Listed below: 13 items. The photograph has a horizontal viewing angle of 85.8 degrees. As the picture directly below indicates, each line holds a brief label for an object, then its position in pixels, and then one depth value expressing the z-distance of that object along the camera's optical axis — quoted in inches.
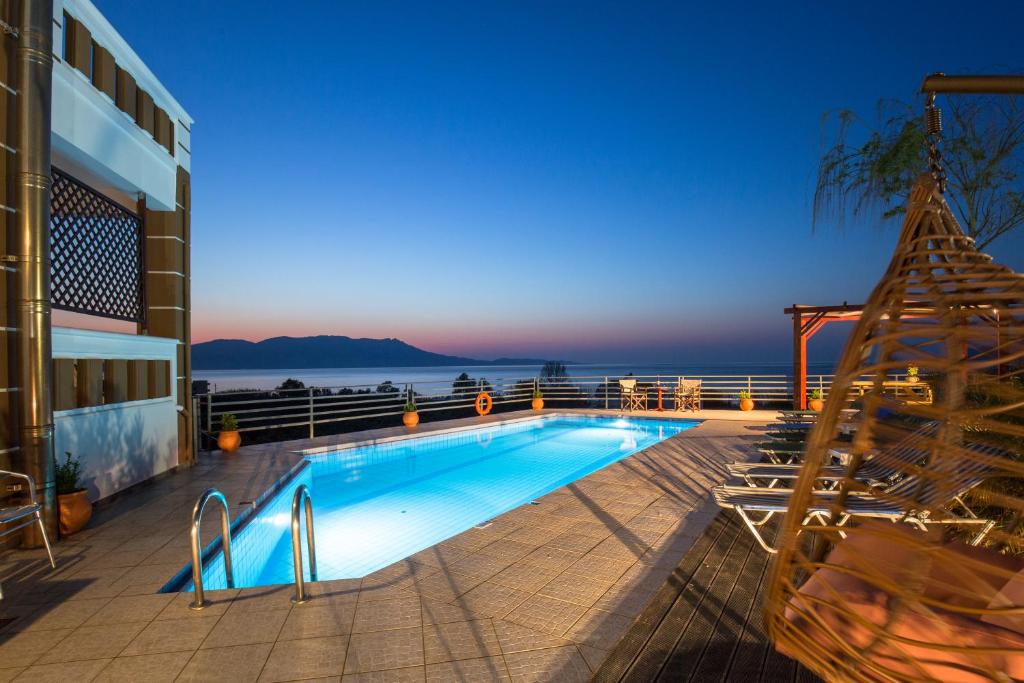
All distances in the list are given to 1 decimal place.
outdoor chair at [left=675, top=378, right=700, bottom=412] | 466.0
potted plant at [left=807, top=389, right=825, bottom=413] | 416.5
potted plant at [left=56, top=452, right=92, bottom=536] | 149.2
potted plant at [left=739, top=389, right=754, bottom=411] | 458.3
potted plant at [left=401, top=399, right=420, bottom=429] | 373.4
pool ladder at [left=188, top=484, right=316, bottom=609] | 98.7
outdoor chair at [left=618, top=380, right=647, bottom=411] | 477.4
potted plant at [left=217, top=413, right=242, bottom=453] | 277.7
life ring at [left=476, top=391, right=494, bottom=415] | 442.6
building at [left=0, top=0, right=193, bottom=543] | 140.3
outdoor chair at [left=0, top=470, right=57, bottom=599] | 113.7
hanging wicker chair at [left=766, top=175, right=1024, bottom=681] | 39.6
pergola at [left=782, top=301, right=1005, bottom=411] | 371.6
